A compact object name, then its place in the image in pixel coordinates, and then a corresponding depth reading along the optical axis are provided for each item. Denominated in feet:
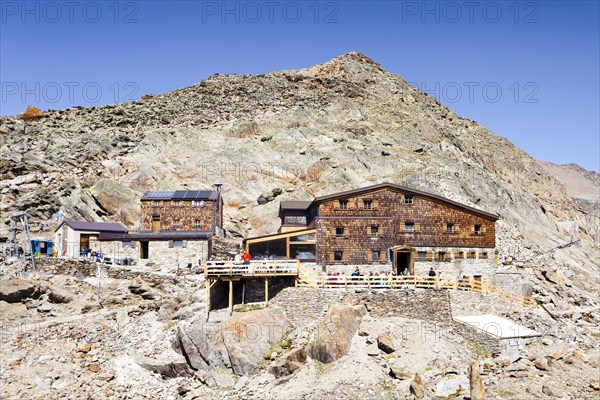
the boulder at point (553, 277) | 157.79
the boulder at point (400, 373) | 97.14
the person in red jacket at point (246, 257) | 131.64
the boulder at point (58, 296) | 135.23
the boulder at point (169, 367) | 108.99
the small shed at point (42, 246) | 158.61
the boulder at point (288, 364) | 101.91
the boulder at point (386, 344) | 103.76
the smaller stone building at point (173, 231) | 149.89
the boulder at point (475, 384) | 84.17
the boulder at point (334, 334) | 103.65
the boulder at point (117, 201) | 193.88
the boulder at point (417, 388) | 90.68
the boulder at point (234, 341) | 106.32
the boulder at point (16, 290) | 131.64
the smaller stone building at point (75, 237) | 160.04
